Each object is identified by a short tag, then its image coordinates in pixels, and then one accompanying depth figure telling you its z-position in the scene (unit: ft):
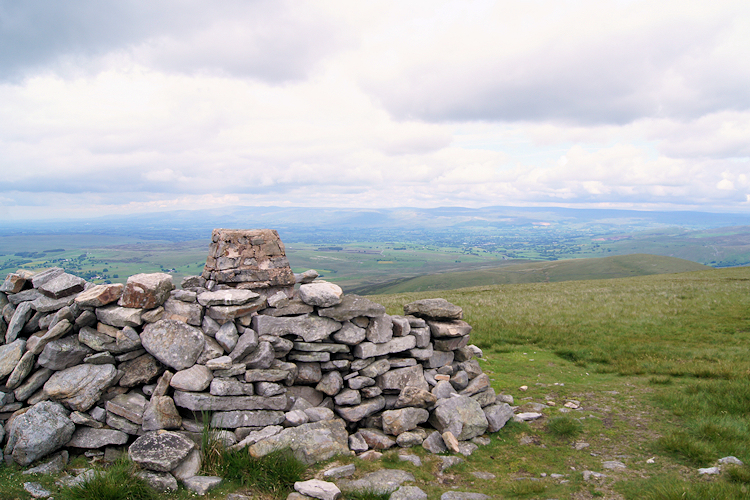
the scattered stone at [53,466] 23.35
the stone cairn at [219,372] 26.09
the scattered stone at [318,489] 22.15
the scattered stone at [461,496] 22.49
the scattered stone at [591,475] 24.50
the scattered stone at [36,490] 20.99
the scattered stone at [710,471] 23.03
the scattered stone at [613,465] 25.64
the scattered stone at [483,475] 25.70
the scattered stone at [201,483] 22.49
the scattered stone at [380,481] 23.13
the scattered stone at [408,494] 22.41
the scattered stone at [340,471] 24.79
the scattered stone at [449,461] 27.05
